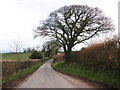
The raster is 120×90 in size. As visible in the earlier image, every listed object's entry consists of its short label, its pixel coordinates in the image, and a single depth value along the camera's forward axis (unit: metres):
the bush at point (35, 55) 79.72
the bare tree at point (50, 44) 36.66
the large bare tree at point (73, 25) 33.44
